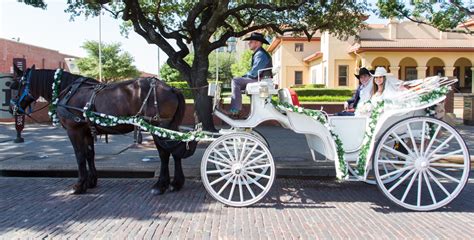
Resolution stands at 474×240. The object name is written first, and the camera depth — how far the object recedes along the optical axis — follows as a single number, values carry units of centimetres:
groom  734
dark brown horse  652
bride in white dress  620
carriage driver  632
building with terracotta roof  3045
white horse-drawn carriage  571
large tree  1196
